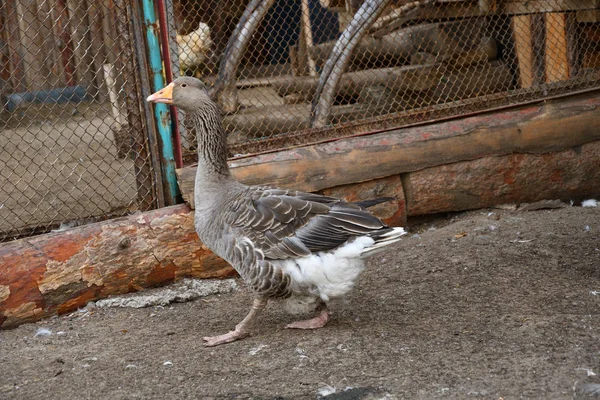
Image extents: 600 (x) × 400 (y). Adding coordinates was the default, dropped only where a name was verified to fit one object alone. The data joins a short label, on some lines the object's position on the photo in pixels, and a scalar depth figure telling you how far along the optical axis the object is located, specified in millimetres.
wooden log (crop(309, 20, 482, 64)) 6469
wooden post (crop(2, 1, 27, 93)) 10781
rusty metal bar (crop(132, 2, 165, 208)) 4980
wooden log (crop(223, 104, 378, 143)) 5836
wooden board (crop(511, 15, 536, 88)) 6832
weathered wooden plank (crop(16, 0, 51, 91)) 10945
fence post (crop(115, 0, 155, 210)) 4980
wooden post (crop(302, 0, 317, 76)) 6962
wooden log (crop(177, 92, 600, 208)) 5348
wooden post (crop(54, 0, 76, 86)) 11195
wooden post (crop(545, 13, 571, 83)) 6629
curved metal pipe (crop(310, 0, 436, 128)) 5656
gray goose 3992
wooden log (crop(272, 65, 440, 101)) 6250
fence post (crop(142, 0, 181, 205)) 4977
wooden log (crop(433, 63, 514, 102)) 6438
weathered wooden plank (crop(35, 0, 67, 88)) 11070
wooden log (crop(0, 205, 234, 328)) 4594
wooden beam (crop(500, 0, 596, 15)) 6305
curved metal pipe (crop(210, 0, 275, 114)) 5793
